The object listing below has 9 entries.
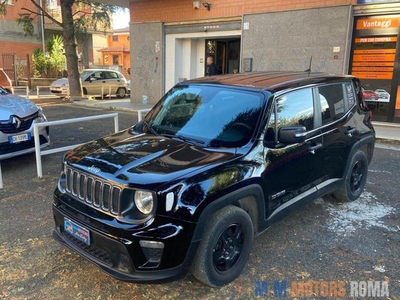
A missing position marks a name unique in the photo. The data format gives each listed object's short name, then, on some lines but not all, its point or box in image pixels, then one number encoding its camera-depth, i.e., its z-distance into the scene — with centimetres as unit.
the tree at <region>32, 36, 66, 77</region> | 2495
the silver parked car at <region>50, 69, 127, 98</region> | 1773
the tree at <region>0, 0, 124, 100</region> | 1566
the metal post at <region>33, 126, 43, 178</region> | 538
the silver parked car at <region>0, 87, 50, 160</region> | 546
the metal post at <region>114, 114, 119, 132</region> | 651
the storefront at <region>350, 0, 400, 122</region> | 930
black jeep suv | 258
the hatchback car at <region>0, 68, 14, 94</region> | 1416
